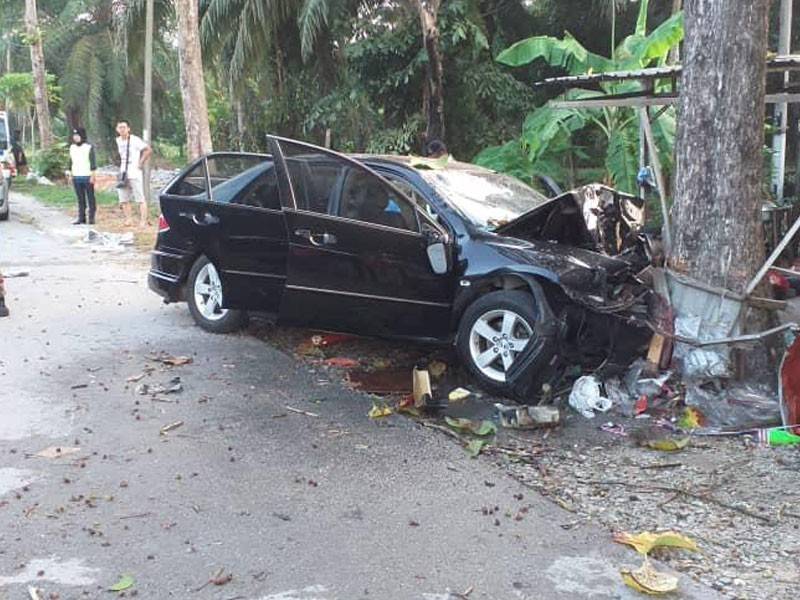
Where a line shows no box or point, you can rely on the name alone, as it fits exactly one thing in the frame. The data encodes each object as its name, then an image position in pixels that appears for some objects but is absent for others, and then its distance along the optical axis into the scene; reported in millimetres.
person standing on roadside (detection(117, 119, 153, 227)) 15328
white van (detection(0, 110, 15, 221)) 18156
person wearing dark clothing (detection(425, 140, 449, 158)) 10461
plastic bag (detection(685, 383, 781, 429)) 5266
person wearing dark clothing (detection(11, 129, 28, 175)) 25041
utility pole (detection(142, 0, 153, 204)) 17750
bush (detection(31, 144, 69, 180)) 30031
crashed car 5719
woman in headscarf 15812
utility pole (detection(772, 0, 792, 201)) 11438
